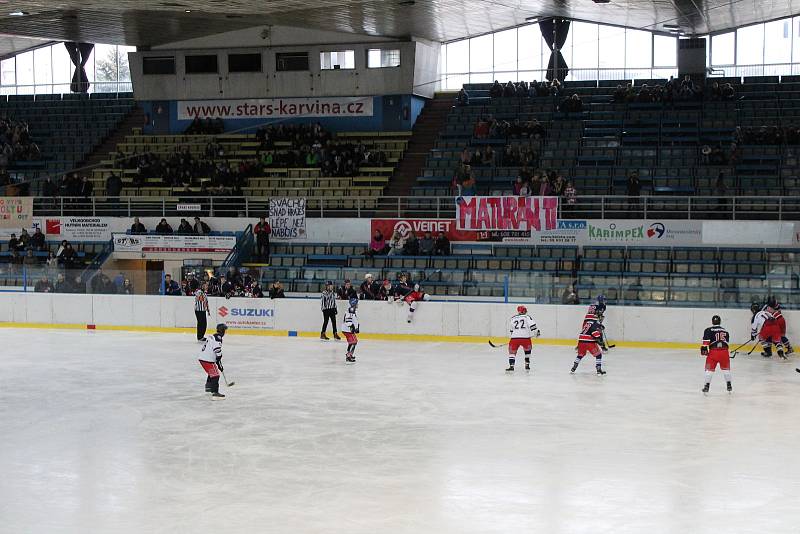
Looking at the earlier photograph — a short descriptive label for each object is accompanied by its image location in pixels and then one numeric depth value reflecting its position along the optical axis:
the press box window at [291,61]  37.59
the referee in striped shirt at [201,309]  23.53
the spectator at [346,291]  24.22
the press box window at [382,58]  36.69
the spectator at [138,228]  30.64
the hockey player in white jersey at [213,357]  16.16
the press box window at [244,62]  38.05
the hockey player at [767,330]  21.20
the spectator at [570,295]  23.59
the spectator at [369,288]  25.05
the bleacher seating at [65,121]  38.59
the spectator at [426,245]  27.49
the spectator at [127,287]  26.73
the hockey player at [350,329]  20.38
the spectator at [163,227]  30.41
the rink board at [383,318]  23.14
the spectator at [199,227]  30.16
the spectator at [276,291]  25.59
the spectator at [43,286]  27.36
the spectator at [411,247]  27.55
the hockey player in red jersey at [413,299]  24.50
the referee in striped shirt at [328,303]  23.64
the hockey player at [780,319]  21.16
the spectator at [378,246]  28.05
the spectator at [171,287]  26.41
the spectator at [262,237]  28.88
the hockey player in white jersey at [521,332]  19.36
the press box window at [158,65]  39.09
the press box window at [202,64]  38.56
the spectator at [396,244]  28.08
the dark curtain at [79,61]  45.41
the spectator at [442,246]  27.55
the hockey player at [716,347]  16.58
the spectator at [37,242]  30.89
